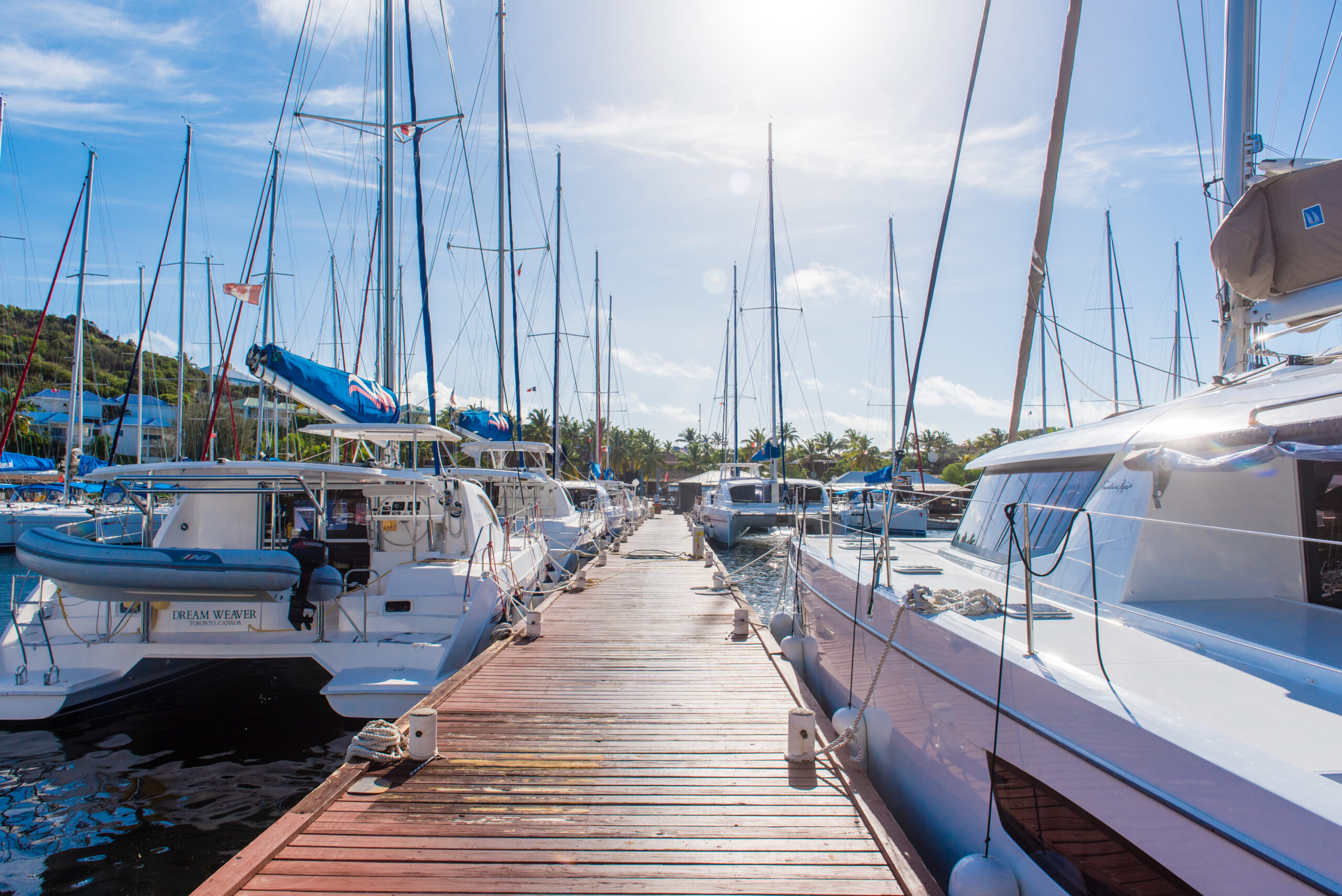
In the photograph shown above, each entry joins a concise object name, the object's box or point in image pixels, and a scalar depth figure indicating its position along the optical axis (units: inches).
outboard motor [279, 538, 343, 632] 252.2
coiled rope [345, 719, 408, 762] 179.9
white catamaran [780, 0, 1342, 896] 91.7
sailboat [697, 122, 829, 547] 1005.2
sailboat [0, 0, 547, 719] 235.1
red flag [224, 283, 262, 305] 485.1
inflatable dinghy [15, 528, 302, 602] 226.7
